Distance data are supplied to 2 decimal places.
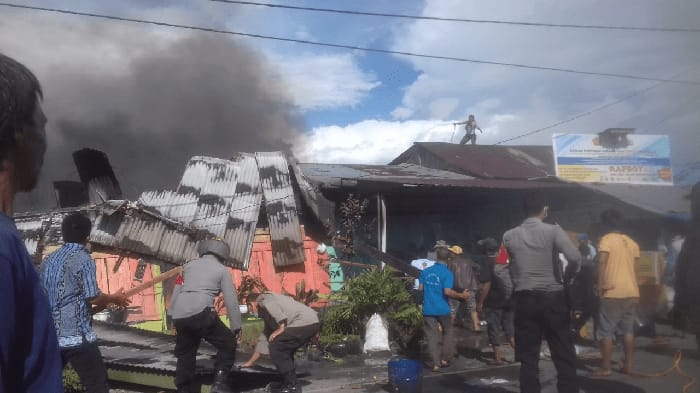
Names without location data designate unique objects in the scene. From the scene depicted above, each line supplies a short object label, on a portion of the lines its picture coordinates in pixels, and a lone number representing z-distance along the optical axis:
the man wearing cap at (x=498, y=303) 6.86
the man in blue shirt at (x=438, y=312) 6.69
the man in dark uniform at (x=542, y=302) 4.06
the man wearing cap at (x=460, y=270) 7.64
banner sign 11.96
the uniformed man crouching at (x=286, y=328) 5.23
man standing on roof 17.99
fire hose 5.19
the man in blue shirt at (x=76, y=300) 3.44
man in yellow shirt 5.40
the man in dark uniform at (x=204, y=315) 4.76
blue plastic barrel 5.12
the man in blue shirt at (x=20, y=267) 0.92
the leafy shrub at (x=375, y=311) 8.15
